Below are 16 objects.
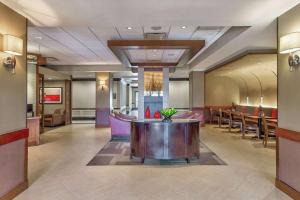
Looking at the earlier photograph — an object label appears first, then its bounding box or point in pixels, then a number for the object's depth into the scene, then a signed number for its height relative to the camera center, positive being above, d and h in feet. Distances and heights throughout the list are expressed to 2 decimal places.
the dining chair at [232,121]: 24.27 -2.82
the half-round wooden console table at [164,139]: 12.56 -2.66
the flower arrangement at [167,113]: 12.88 -0.93
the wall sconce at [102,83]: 28.67 +2.49
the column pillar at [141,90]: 24.68 +1.25
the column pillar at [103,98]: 28.67 +0.21
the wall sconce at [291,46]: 8.23 +2.41
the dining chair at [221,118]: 27.81 -2.75
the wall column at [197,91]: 29.63 +1.39
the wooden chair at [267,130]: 16.65 -2.71
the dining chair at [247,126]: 20.63 -2.97
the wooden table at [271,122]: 16.66 -2.02
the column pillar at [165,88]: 24.83 +1.53
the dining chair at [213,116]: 32.11 -2.79
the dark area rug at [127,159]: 12.96 -4.35
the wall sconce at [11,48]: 8.05 +2.24
